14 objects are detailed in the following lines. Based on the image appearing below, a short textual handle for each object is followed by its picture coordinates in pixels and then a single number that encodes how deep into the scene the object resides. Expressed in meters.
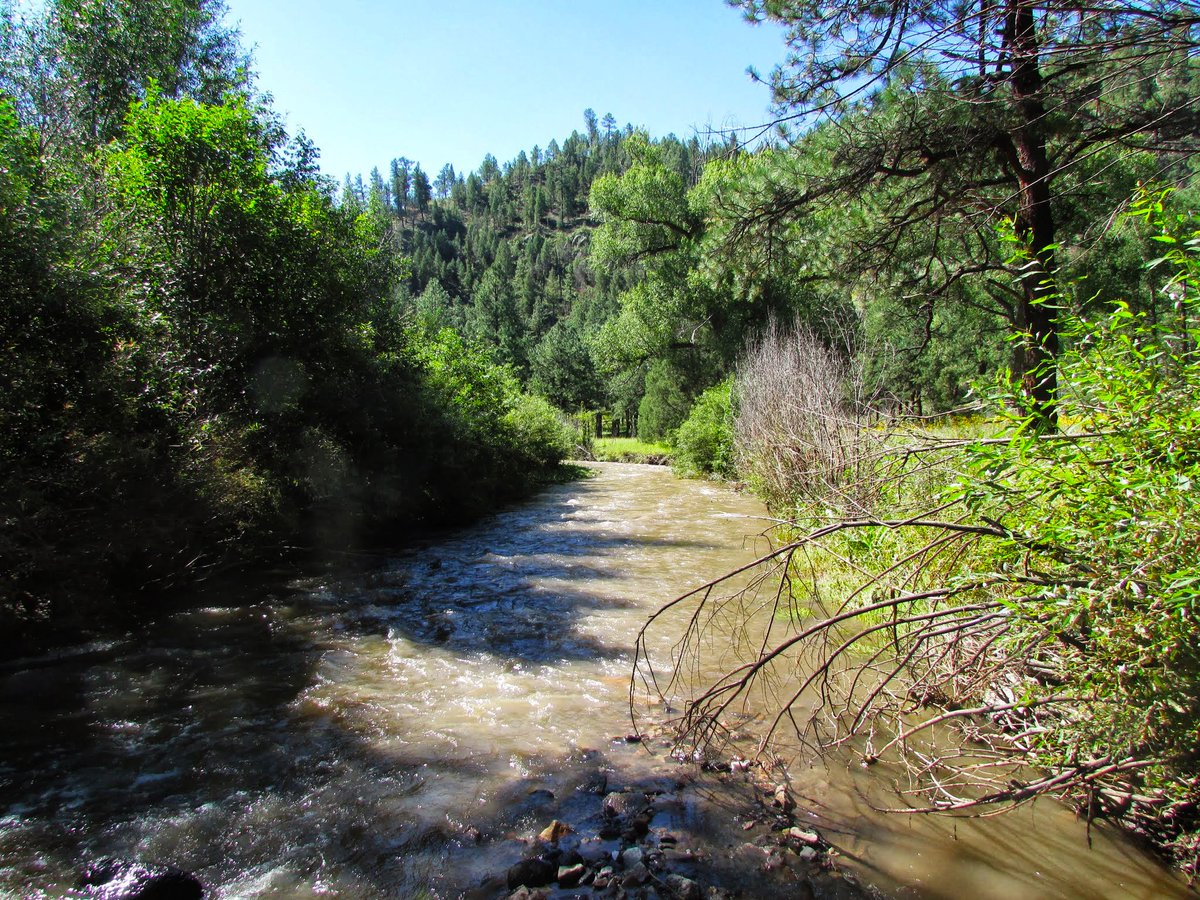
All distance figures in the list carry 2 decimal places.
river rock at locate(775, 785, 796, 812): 3.86
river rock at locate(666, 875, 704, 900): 3.10
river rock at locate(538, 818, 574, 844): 3.61
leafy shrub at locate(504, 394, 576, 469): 22.94
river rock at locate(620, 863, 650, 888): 3.20
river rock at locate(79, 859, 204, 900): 3.15
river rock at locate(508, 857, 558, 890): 3.22
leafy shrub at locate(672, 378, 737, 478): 22.50
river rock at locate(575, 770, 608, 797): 4.10
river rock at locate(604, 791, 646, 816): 3.84
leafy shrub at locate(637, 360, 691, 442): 33.91
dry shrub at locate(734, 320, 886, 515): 9.02
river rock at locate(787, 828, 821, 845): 3.51
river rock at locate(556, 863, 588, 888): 3.22
